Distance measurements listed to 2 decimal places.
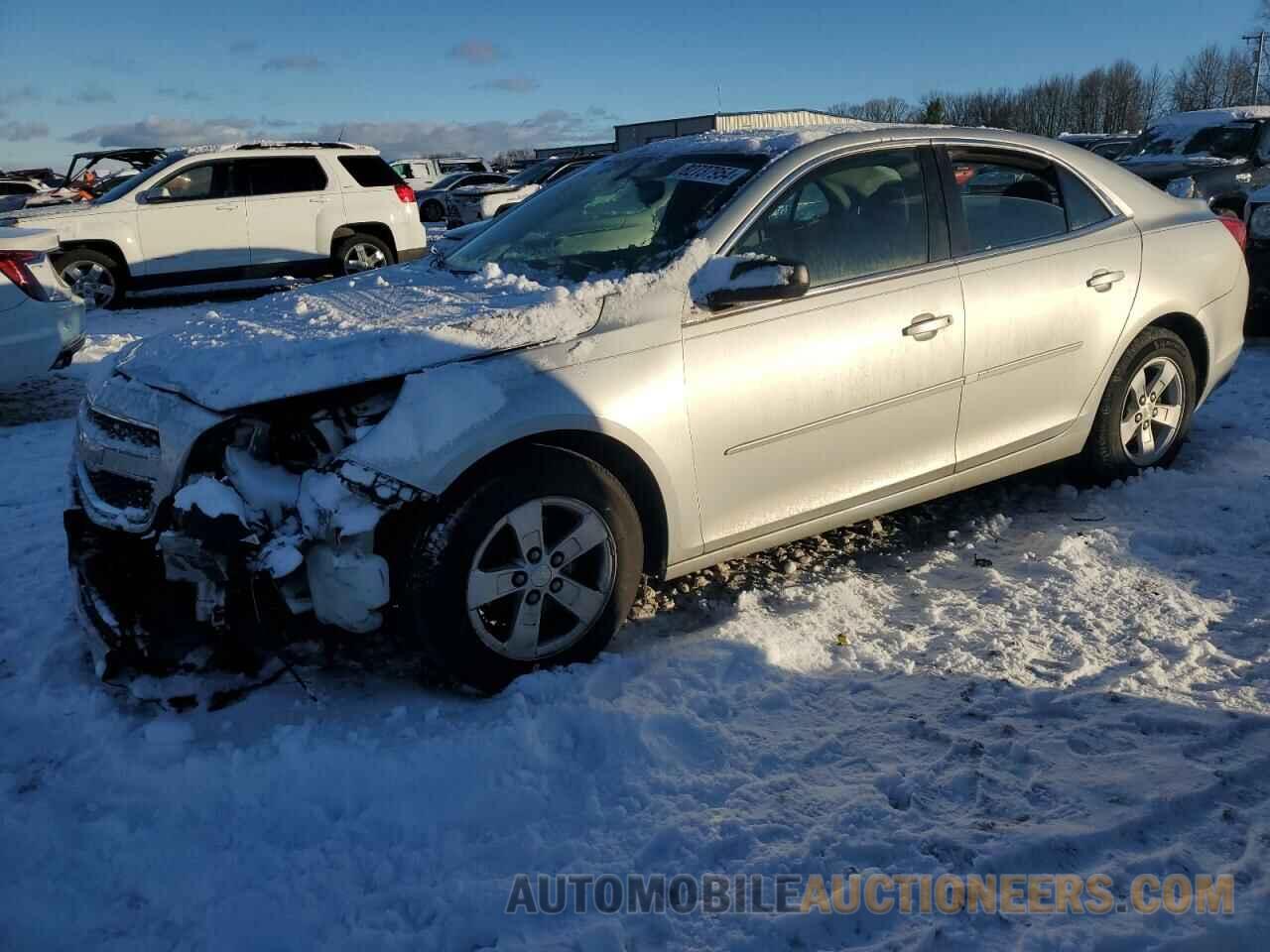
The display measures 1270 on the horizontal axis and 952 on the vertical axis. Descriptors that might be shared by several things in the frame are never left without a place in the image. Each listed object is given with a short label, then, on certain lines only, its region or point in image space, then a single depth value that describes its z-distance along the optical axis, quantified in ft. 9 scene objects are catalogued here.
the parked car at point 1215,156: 37.11
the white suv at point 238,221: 34.83
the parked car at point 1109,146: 67.45
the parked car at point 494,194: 60.44
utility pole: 189.07
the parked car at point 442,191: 88.48
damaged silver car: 9.08
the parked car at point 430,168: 113.39
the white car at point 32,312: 19.92
